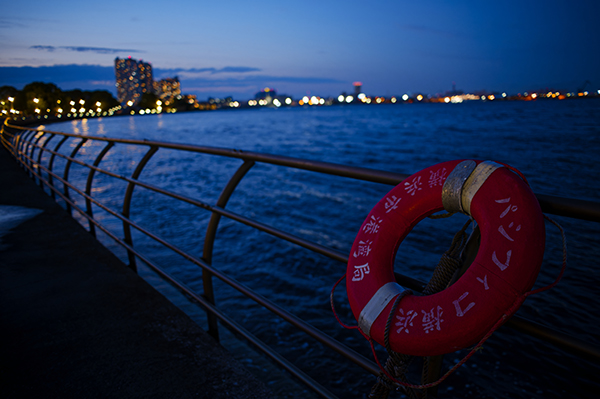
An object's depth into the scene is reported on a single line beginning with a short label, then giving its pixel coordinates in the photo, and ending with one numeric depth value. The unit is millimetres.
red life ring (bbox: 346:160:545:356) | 858
